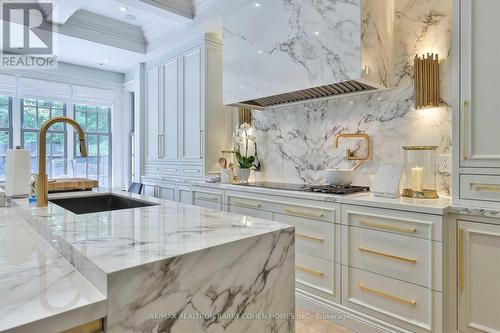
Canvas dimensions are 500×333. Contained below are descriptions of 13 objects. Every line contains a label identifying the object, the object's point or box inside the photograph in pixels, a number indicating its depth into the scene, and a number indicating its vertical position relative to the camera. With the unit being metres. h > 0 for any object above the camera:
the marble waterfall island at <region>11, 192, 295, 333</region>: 0.75 -0.28
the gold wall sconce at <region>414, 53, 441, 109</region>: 2.26 +0.60
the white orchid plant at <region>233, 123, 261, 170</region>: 3.41 +0.21
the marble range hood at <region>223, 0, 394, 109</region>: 2.27 +0.94
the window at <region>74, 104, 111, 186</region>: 5.39 +0.38
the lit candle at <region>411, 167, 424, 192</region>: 2.15 -0.11
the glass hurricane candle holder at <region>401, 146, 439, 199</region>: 2.12 -0.06
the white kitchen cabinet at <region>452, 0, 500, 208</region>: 1.71 +0.33
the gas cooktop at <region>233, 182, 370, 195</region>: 2.39 -0.21
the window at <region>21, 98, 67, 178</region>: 4.82 +0.52
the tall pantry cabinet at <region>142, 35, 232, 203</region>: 3.80 +0.59
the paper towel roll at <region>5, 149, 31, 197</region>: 1.80 -0.06
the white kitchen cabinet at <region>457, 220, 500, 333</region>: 1.69 -0.63
